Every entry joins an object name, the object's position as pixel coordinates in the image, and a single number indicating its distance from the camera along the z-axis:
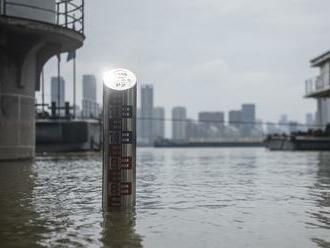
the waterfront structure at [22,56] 21.67
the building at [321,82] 48.12
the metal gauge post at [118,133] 7.44
